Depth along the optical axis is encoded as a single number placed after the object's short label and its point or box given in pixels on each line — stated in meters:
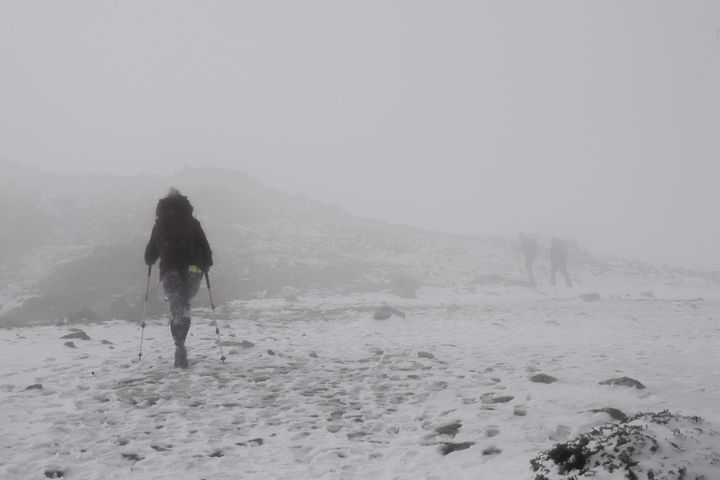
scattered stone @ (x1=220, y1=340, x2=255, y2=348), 10.41
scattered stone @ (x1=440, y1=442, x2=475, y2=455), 4.59
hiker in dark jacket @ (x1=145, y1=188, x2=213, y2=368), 8.45
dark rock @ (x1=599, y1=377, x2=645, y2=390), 6.25
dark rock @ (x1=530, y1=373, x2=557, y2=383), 6.98
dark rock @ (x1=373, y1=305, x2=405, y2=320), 15.71
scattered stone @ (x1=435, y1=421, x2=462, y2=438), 5.10
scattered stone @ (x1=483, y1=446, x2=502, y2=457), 4.40
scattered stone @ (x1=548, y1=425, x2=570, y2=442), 4.65
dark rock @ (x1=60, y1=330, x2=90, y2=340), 10.52
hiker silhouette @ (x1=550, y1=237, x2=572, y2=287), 31.03
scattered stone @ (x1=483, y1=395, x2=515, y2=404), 6.11
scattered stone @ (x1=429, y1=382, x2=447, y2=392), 6.91
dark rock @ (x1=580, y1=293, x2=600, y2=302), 22.79
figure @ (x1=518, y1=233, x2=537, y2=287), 32.50
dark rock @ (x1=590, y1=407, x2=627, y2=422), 4.91
